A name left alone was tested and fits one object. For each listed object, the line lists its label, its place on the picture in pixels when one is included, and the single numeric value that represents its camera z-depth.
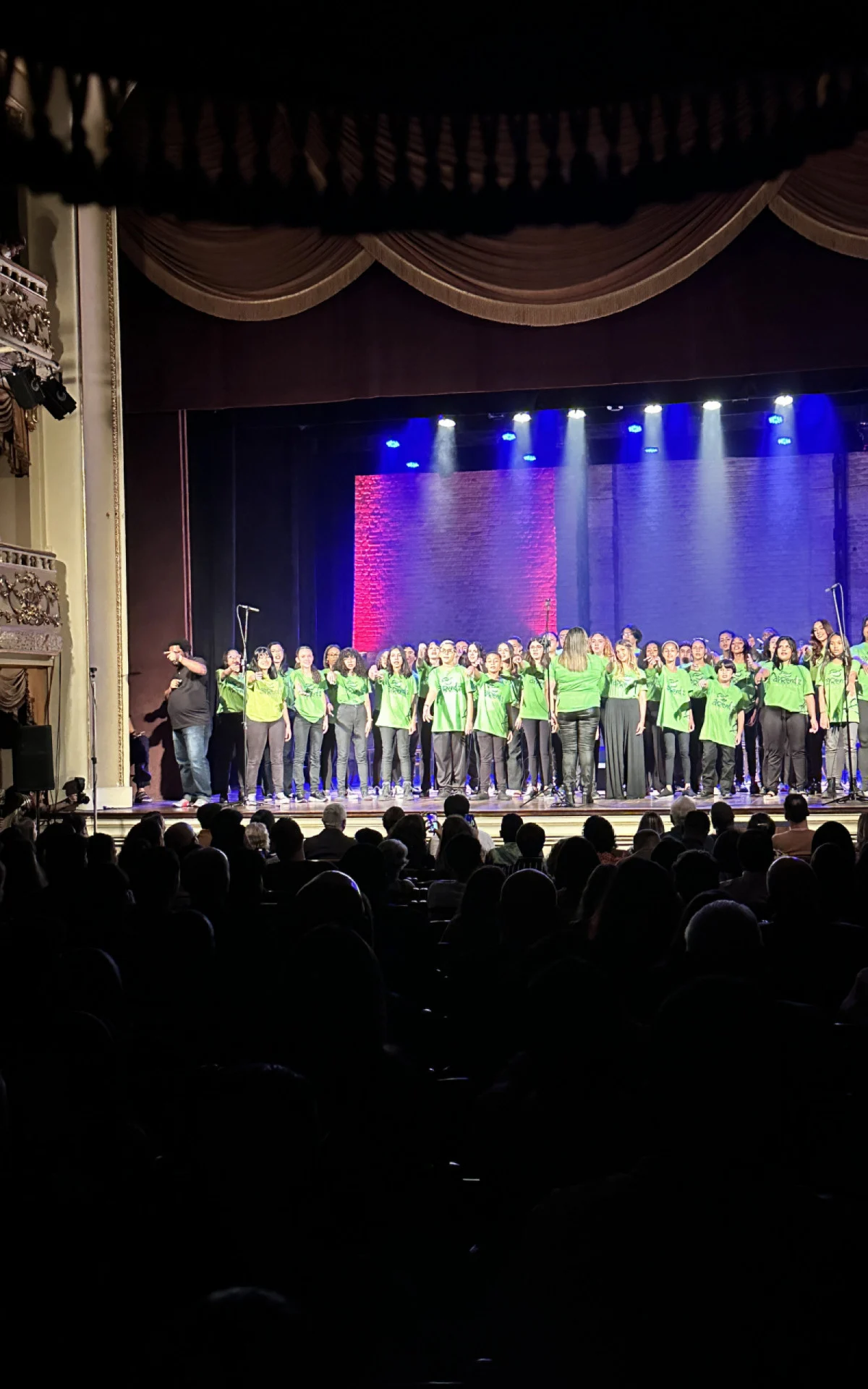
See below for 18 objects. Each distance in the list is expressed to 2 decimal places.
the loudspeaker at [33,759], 10.14
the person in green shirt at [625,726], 11.63
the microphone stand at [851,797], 11.05
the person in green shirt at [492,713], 12.29
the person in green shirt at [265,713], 12.39
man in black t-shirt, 12.35
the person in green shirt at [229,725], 12.61
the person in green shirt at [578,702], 11.62
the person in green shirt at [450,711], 12.35
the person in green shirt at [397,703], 12.64
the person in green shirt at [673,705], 11.91
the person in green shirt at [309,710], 12.60
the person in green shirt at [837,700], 11.31
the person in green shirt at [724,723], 11.78
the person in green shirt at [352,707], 12.71
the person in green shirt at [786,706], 11.62
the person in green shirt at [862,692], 11.32
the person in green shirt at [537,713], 12.20
